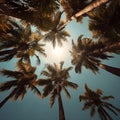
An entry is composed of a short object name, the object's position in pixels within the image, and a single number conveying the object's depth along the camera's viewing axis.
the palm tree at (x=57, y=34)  20.02
